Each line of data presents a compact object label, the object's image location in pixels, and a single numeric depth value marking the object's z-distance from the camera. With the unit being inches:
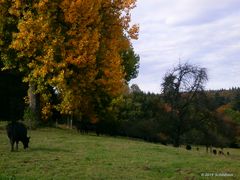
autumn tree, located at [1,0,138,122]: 1208.8
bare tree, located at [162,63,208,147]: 1984.5
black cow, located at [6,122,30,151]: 775.2
